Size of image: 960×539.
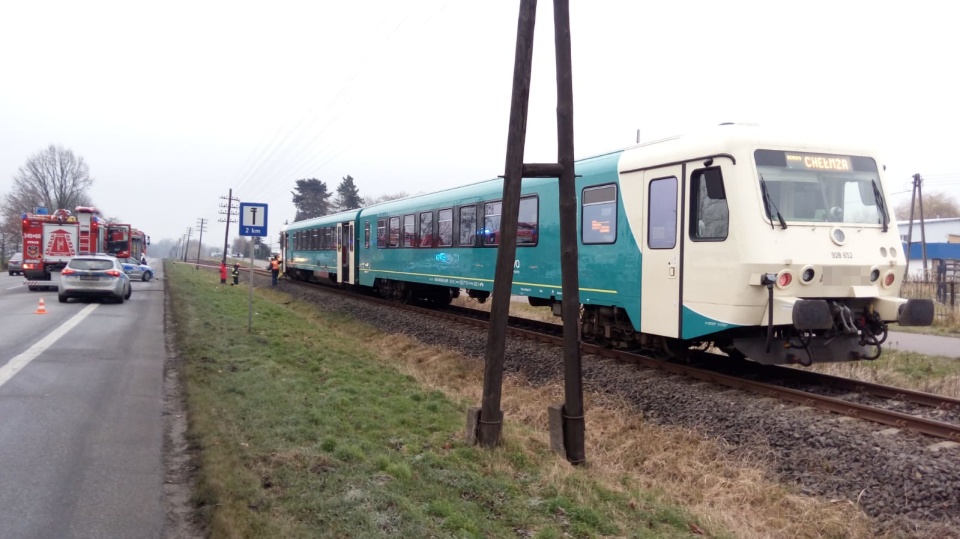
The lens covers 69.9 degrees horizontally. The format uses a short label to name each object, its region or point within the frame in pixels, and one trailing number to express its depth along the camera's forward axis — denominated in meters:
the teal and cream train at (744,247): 7.76
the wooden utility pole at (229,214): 55.59
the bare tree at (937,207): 74.50
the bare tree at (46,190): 75.88
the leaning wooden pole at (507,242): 6.13
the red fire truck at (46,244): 27.41
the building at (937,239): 47.78
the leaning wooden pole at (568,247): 6.17
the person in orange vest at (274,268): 33.99
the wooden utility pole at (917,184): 39.36
